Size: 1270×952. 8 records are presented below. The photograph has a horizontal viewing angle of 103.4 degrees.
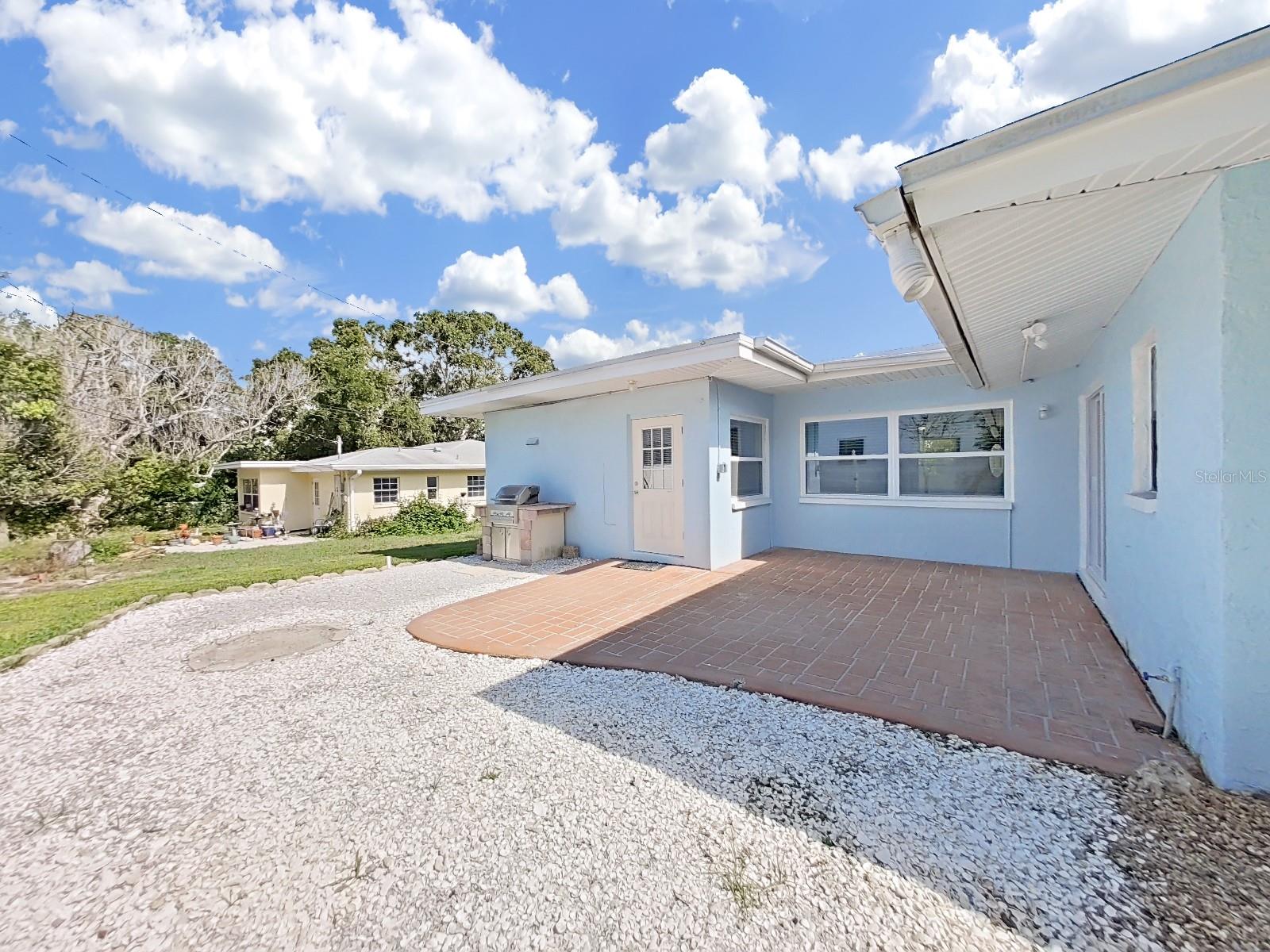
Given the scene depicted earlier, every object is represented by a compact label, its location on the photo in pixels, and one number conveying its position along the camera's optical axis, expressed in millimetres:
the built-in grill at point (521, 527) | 8906
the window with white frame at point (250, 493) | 17453
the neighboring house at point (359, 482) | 15586
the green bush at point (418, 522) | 15375
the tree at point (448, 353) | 26125
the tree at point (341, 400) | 21797
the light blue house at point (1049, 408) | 2145
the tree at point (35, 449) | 9719
